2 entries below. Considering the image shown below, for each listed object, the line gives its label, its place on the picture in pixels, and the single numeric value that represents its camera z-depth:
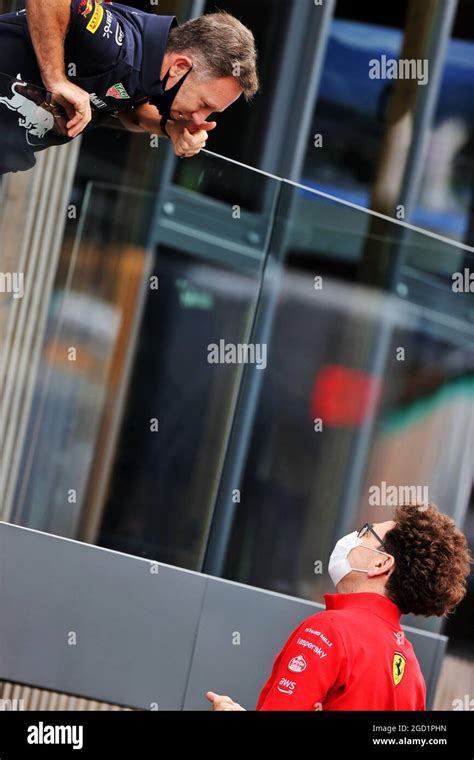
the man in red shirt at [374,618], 4.89
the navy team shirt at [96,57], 5.49
